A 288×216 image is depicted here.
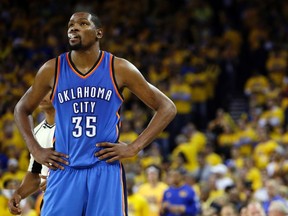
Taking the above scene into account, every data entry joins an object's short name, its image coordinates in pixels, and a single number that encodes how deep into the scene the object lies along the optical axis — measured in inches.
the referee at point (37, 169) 409.0
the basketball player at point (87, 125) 368.8
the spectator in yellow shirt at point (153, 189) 903.1
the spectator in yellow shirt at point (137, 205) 852.6
